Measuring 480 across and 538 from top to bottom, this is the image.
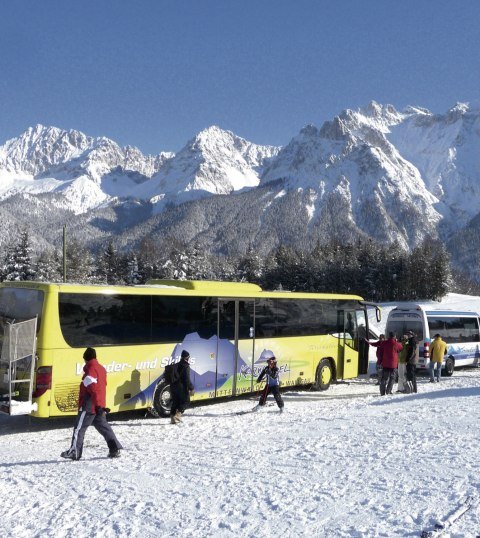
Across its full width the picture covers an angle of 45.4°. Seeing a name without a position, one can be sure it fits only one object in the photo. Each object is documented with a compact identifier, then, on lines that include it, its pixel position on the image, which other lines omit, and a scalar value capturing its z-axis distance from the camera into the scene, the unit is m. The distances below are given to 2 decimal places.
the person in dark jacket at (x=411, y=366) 17.06
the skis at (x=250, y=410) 13.61
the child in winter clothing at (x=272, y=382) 13.62
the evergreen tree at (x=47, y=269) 65.09
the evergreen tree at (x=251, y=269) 92.62
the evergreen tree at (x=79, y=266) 71.94
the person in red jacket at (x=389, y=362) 16.39
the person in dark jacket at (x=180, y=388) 12.61
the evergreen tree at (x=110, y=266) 87.88
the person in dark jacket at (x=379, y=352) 16.71
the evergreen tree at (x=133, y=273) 83.06
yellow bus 11.56
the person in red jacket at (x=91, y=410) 8.91
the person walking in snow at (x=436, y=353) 19.70
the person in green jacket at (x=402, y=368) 17.53
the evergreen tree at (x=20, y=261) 60.47
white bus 22.52
